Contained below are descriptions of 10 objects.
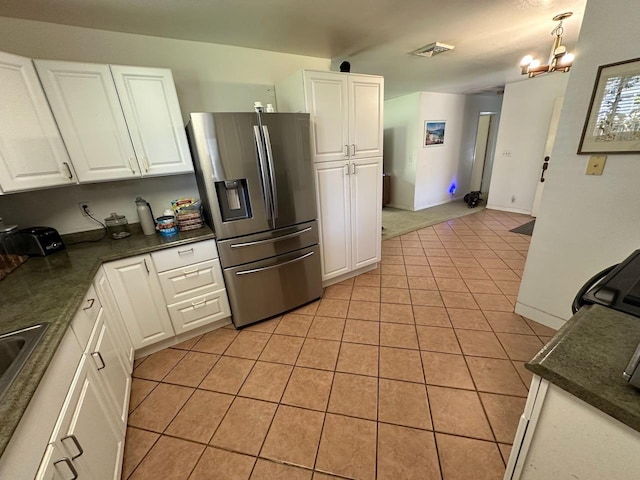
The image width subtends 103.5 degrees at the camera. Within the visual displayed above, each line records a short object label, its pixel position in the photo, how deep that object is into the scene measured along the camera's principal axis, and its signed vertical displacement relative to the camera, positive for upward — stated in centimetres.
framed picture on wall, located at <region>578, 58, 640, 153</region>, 140 +11
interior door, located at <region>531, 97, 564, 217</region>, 398 -21
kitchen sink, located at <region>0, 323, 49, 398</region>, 89 -57
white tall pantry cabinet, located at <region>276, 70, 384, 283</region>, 218 -6
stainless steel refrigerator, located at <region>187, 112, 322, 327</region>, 178 -35
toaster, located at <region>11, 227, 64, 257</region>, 166 -43
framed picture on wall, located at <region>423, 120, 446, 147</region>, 509 +21
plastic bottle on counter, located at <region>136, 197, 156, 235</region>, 198 -39
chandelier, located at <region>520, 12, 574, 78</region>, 223 +70
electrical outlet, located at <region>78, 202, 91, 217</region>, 200 -30
